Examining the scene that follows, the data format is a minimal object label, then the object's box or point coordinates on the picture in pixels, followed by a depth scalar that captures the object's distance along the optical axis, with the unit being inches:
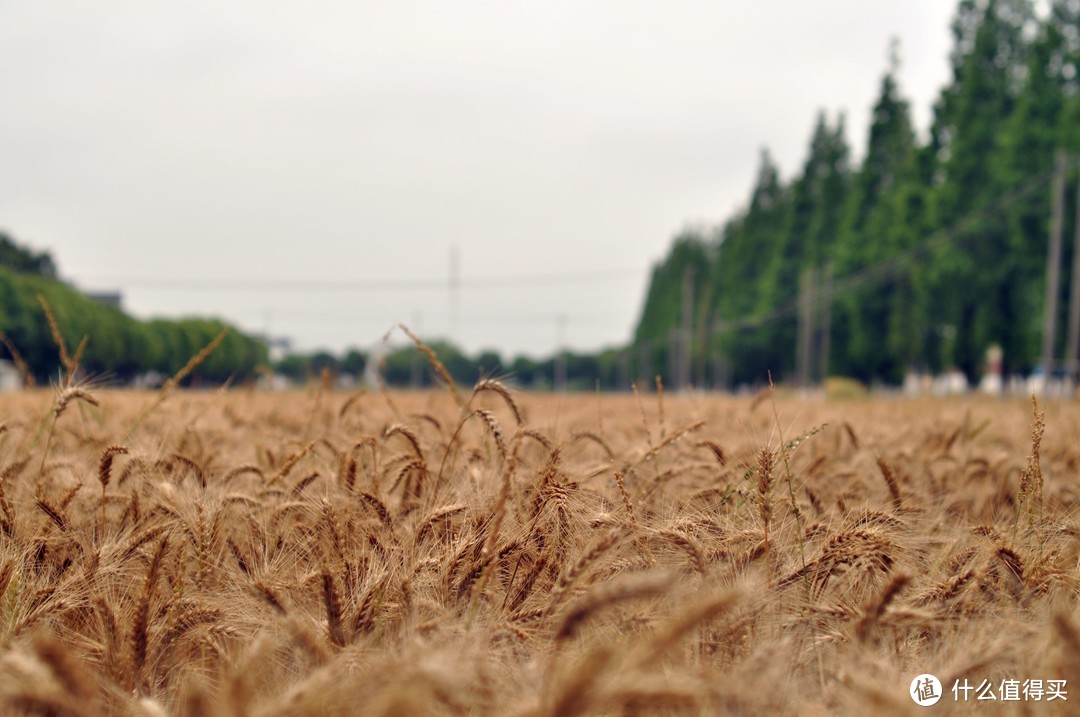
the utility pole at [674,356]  2620.6
